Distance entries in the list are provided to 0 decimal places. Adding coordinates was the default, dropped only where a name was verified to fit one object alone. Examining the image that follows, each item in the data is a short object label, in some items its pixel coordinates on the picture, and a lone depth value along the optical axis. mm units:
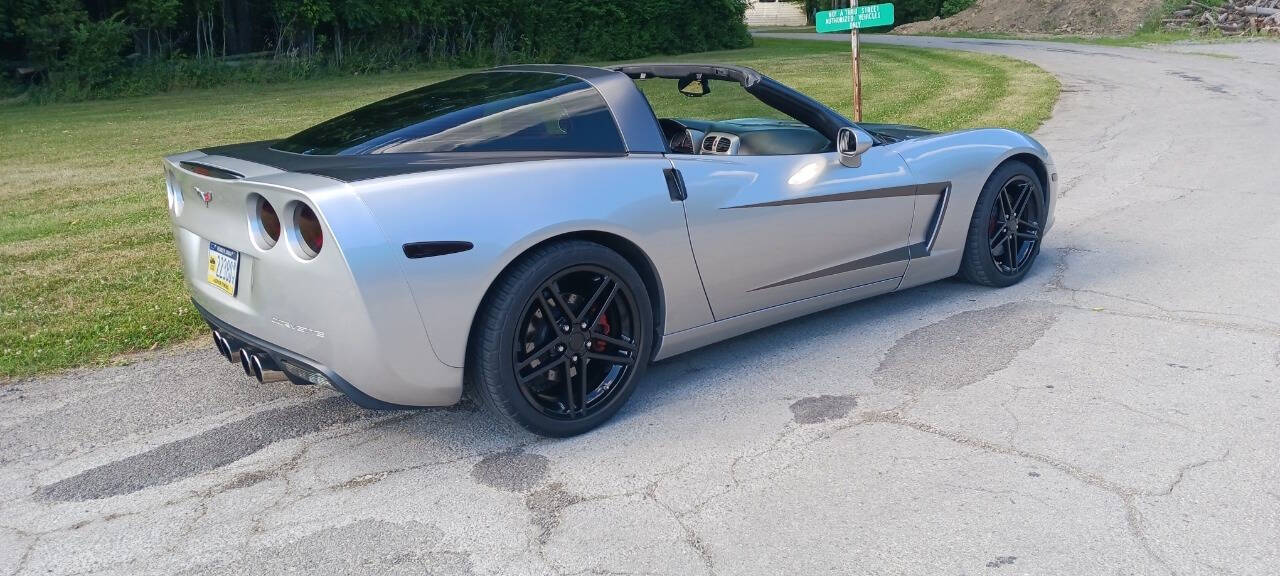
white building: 65312
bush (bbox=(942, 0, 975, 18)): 45762
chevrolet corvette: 3385
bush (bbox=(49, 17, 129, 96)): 19875
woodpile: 27719
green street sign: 9750
